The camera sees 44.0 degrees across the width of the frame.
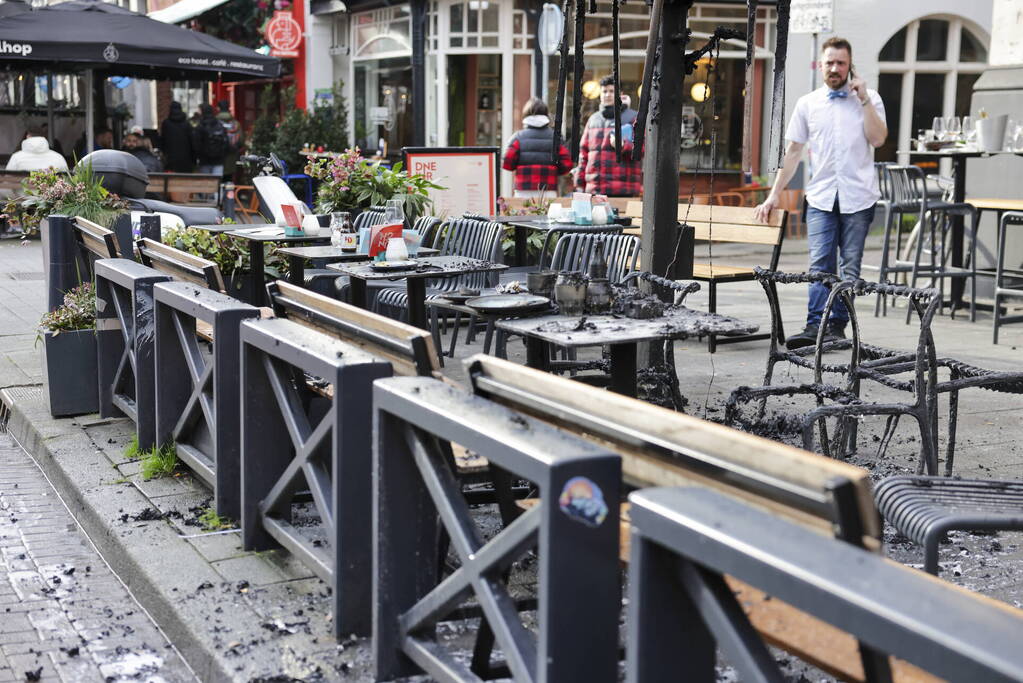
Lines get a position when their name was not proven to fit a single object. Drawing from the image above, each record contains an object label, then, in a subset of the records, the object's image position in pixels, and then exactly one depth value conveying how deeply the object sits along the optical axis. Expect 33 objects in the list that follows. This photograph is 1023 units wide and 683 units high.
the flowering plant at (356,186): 9.89
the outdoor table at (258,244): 7.91
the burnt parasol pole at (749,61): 5.08
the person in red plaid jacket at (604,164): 11.98
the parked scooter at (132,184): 10.12
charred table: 4.46
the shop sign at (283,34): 22.06
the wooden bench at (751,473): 1.96
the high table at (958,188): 9.90
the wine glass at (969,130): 10.27
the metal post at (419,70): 19.88
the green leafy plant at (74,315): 6.57
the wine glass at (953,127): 10.59
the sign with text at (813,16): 12.25
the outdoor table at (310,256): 7.14
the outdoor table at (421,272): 6.52
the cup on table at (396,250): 6.99
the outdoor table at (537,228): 8.35
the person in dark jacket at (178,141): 20.02
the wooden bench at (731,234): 8.80
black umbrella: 16.12
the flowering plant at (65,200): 7.13
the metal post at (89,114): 18.28
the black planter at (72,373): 6.48
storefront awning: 22.78
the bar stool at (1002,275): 9.00
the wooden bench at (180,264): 5.09
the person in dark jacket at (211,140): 20.17
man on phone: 8.39
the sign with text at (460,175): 11.14
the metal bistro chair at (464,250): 8.13
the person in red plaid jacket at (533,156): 12.42
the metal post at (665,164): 6.68
